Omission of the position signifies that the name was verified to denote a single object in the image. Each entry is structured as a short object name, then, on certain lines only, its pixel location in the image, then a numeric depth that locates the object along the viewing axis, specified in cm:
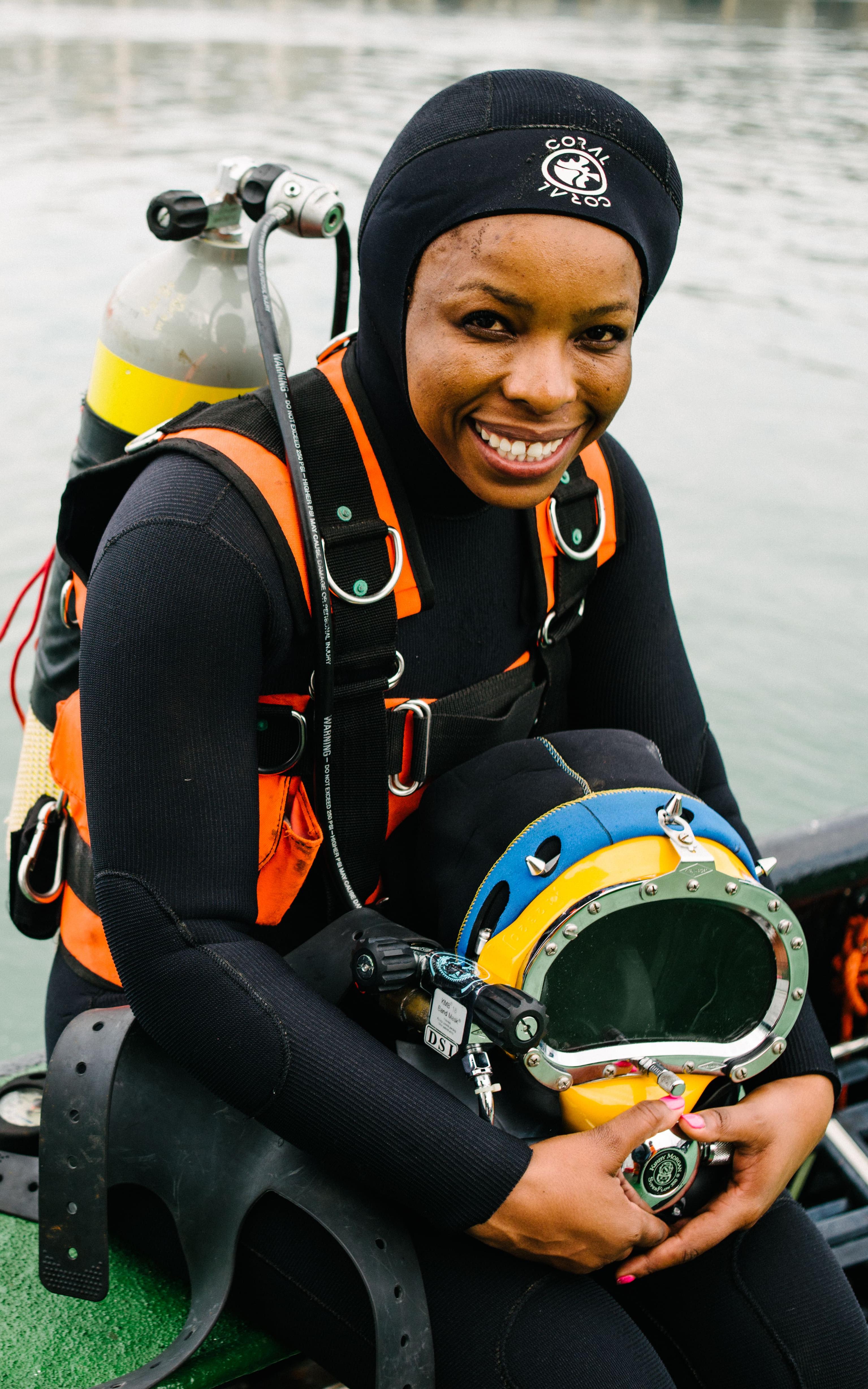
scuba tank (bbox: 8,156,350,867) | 146
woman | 109
